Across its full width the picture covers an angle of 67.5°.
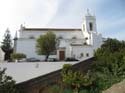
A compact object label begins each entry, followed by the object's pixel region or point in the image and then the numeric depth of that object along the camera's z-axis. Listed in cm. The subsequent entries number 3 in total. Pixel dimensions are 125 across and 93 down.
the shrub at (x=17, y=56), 1420
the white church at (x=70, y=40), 1642
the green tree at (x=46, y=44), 1476
